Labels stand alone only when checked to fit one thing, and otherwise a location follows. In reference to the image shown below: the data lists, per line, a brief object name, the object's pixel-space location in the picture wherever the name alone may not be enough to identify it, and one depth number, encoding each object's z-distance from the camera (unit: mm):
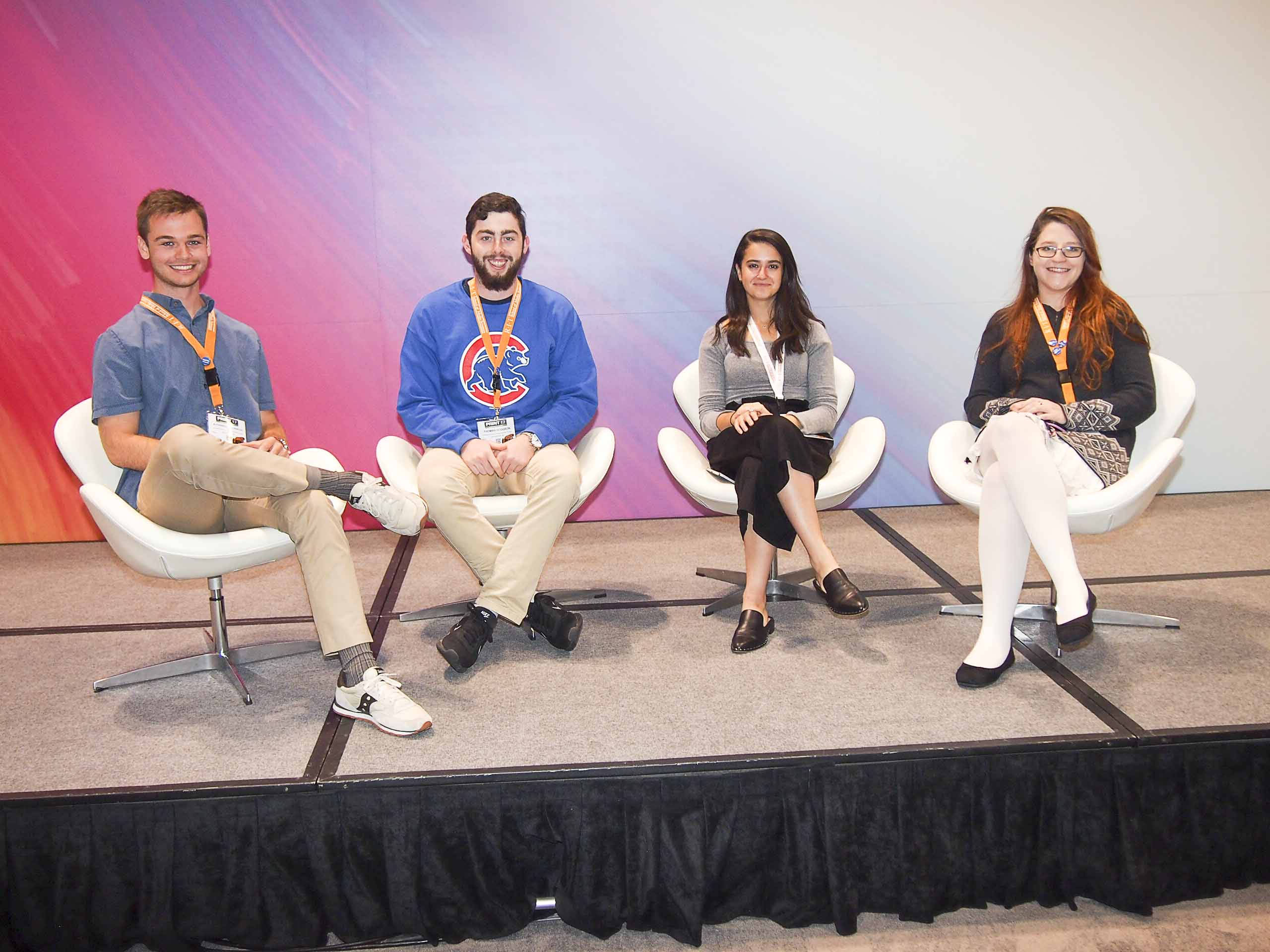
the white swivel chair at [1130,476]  2826
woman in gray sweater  3051
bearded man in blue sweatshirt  2996
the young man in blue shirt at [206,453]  2621
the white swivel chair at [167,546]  2645
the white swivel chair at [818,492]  3215
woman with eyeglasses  2721
